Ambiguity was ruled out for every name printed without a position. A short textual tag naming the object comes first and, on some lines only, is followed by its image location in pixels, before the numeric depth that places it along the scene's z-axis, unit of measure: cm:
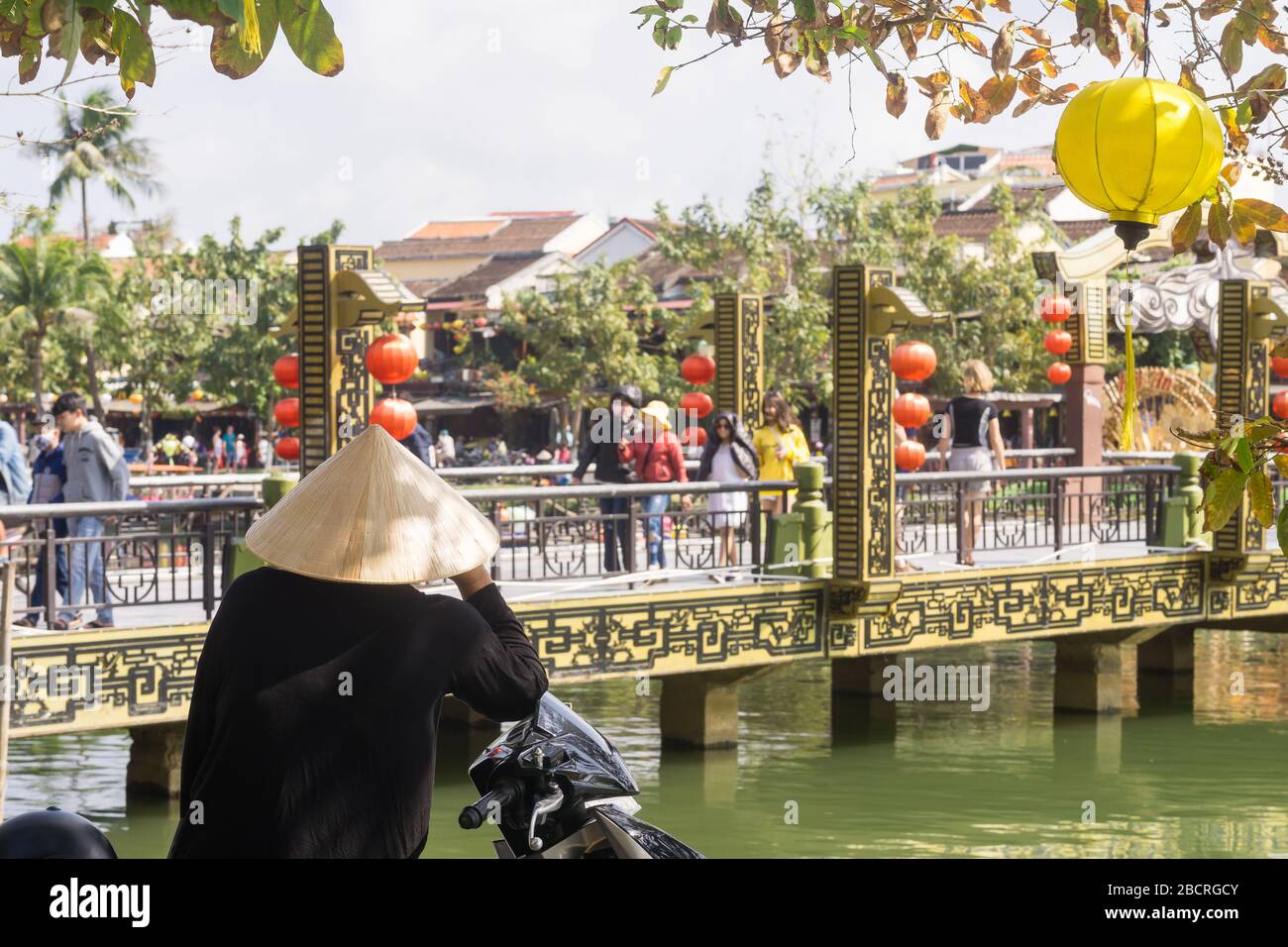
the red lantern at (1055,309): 1781
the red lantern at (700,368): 1577
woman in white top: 1277
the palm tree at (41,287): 3550
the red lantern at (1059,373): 1872
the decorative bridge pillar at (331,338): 1002
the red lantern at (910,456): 1356
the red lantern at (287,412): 1195
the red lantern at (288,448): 1213
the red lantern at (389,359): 1045
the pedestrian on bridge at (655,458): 1260
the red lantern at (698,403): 1606
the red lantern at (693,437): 1780
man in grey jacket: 1019
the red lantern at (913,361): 1316
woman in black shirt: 1325
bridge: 955
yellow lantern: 414
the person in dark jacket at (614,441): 1232
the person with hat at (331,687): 309
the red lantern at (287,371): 1183
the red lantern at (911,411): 1336
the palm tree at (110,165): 4309
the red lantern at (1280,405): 1606
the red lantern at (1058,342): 1848
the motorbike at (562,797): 346
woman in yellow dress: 1317
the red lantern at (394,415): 1049
